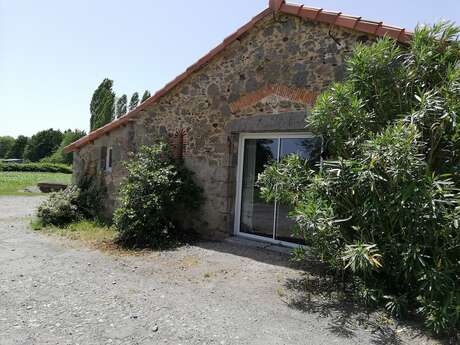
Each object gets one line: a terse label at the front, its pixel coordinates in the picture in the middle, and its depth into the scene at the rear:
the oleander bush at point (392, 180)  3.85
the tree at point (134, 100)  43.19
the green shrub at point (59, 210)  9.53
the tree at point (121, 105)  41.99
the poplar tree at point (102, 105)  36.34
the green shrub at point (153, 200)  7.45
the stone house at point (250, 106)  6.43
